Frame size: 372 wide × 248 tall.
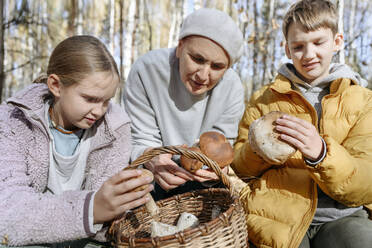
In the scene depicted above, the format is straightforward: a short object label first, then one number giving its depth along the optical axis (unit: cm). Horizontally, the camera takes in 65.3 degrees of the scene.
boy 149
